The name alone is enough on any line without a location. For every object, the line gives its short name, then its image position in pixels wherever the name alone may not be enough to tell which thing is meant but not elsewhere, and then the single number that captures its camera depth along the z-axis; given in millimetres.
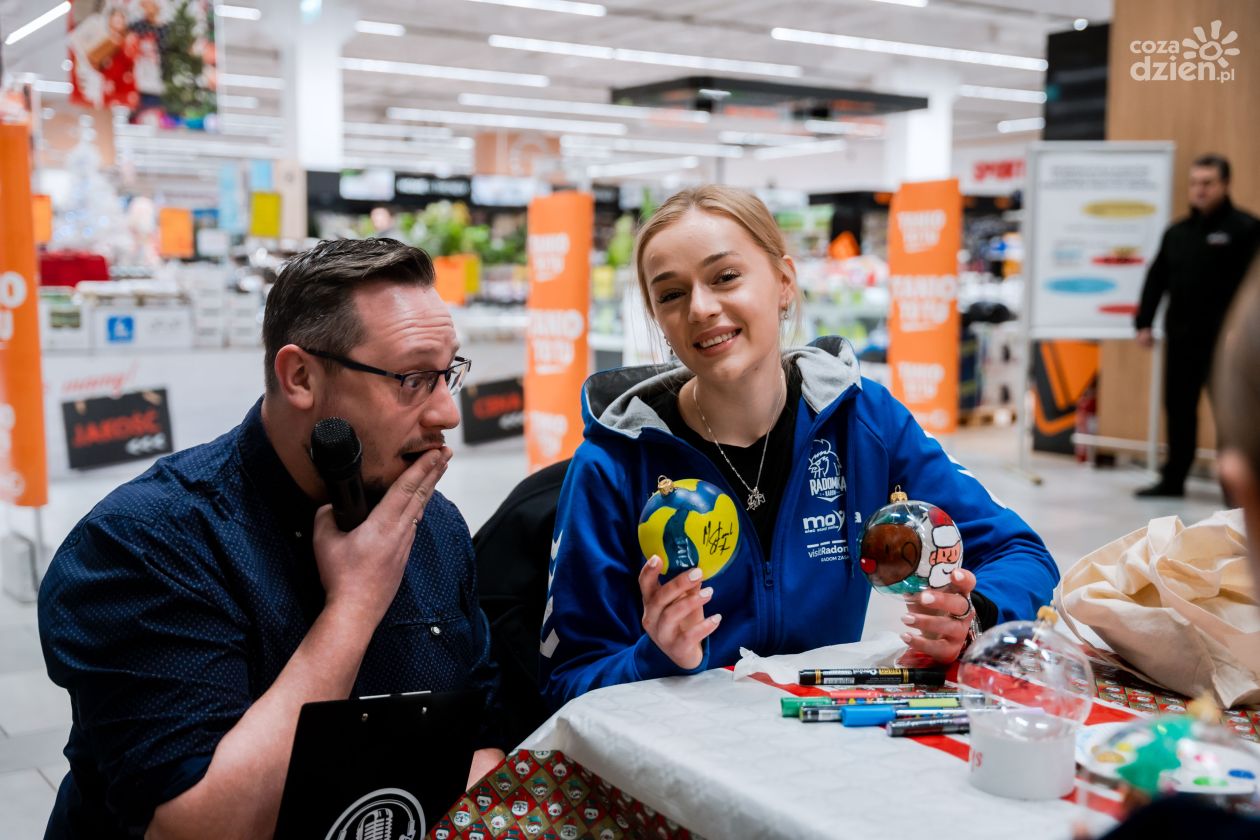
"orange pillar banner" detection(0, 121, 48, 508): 4543
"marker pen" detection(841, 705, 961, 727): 1295
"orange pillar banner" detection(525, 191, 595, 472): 6027
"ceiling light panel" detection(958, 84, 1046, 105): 18922
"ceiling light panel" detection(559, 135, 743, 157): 25284
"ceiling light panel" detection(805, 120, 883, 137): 19422
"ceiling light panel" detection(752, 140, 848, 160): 26578
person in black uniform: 6477
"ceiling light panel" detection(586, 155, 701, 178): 29375
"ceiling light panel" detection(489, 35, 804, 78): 15027
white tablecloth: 1057
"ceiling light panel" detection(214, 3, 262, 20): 12600
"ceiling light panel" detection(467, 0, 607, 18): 12469
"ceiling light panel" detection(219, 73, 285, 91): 17359
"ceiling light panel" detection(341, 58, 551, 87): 16594
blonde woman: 1730
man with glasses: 1278
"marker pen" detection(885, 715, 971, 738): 1274
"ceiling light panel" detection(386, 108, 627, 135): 21516
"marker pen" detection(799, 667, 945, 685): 1465
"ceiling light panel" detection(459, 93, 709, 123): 19875
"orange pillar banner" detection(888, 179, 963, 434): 7105
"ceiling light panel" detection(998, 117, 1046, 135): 23141
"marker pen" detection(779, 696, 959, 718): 1323
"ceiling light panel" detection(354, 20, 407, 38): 14020
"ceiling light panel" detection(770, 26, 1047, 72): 14727
